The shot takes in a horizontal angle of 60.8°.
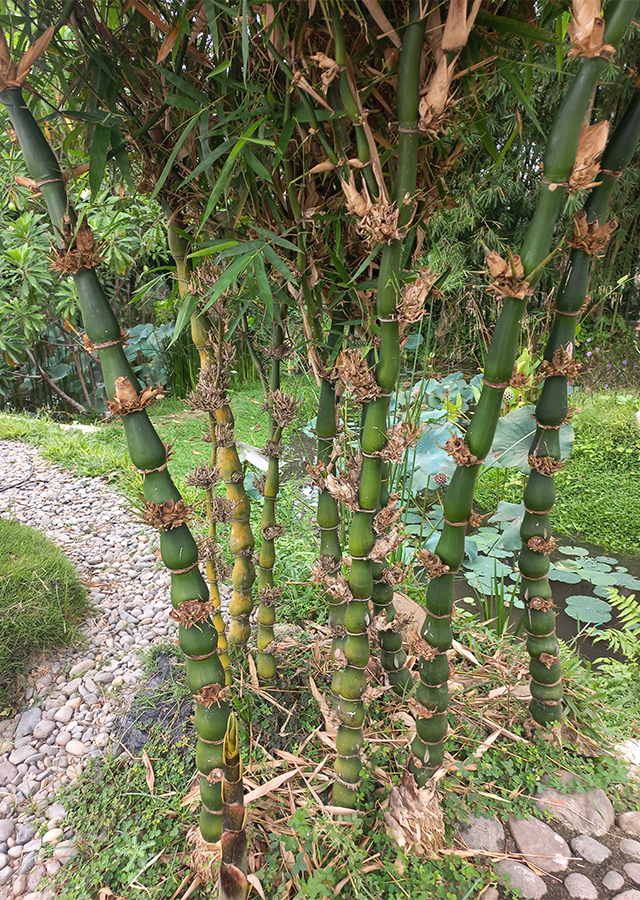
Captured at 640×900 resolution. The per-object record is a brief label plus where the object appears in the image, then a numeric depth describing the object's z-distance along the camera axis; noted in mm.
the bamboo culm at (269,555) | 1435
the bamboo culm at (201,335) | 1239
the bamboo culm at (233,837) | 1033
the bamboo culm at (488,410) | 805
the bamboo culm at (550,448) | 1100
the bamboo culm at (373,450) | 845
